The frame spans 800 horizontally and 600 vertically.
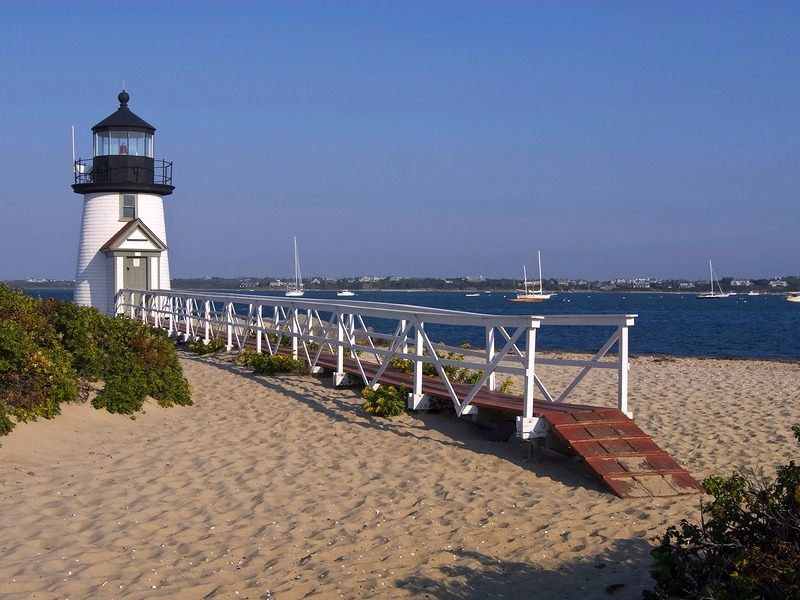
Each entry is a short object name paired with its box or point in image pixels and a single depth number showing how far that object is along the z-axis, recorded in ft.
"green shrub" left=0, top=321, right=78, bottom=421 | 30.76
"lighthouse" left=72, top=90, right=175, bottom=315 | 77.87
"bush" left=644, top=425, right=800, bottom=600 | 13.12
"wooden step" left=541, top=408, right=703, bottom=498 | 25.21
